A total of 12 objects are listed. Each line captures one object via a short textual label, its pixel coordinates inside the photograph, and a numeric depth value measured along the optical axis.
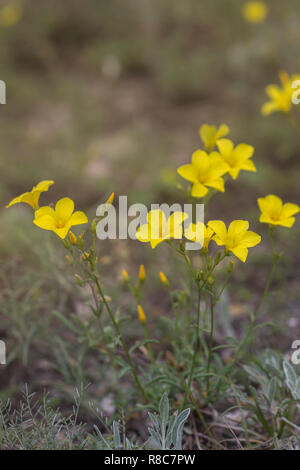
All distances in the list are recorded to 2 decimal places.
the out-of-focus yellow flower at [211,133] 0.66
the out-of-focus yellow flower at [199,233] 0.61
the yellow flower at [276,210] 0.64
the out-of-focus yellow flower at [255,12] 1.38
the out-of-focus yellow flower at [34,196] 0.62
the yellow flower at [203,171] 0.64
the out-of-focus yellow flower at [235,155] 0.65
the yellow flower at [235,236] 0.62
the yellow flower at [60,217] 0.62
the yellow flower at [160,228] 0.61
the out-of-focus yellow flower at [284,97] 0.72
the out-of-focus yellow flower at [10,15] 1.54
